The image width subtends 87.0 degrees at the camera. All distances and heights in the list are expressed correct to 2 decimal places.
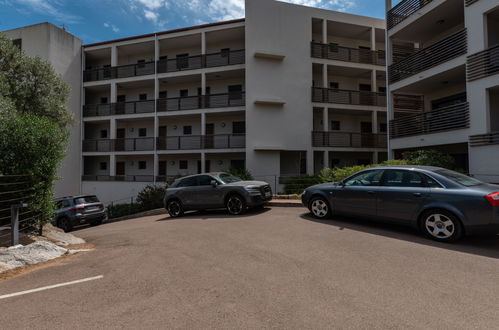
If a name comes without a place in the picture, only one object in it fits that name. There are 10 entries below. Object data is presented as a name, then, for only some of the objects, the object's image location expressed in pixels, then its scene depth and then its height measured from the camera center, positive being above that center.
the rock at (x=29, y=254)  4.86 -1.60
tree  6.32 +0.59
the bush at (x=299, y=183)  13.95 -0.52
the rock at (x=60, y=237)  7.05 -1.80
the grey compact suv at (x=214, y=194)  9.45 -0.75
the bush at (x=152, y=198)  15.62 -1.46
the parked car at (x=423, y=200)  5.05 -0.59
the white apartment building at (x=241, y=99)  18.25 +5.57
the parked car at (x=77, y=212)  12.96 -1.92
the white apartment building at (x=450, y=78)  10.77 +4.92
